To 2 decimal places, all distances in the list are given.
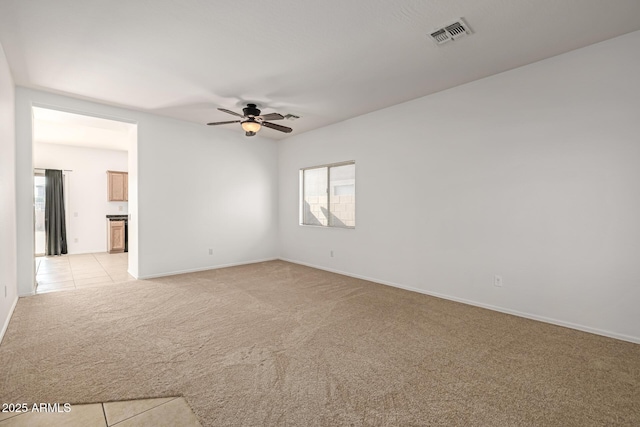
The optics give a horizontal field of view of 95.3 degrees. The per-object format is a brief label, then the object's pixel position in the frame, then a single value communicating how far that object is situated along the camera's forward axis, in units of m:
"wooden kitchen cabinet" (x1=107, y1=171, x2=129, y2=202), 8.02
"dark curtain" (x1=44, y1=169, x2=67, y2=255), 7.19
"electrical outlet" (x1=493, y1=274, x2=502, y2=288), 3.51
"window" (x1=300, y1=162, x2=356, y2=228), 5.43
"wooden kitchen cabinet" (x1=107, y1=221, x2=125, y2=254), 7.89
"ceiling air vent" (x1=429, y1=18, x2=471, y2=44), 2.57
